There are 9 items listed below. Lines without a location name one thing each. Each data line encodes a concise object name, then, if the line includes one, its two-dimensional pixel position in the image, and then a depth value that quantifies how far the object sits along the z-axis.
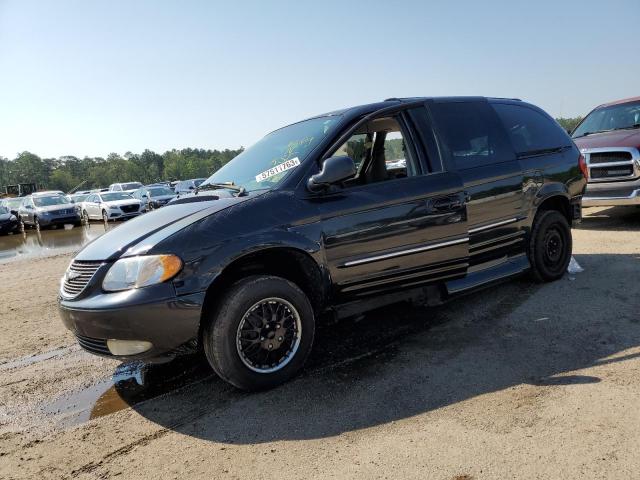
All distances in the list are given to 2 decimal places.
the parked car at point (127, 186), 35.06
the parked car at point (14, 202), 27.92
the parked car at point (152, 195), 23.56
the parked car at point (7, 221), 19.92
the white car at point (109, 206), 21.84
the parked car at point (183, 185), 36.02
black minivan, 3.05
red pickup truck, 8.12
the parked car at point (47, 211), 21.06
